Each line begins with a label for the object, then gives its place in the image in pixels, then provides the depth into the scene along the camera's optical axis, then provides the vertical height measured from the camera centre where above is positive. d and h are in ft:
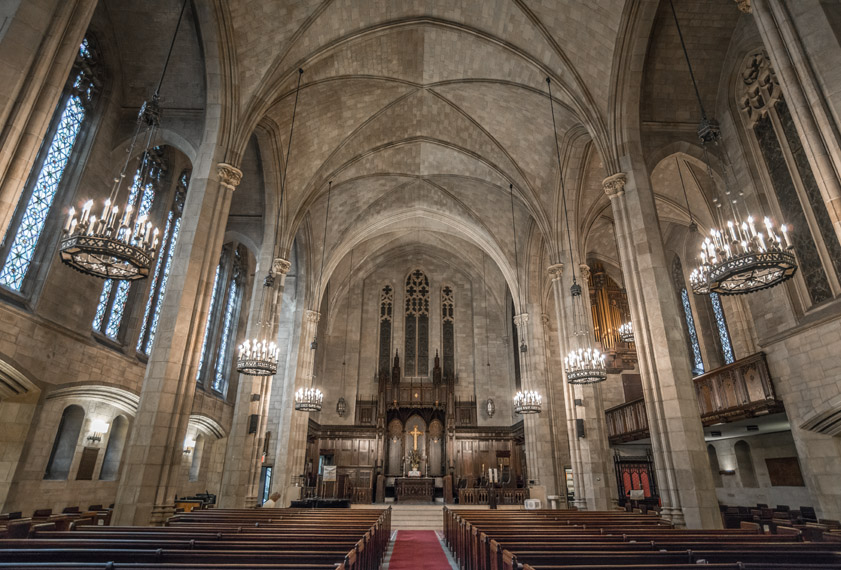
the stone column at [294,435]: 60.31 +5.07
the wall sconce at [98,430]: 43.01 +3.83
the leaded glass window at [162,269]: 48.44 +20.70
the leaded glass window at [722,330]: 56.54 +17.34
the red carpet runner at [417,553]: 28.32 -5.07
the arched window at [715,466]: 56.75 +1.55
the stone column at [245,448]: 42.91 +2.36
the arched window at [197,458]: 63.19 +2.09
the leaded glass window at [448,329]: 92.27 +28.20
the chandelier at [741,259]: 21.61 +9.81
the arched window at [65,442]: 39.93 +2.53
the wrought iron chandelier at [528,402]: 56.03 +8.68
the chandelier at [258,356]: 37.19 +9.00
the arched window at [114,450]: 45.32 +2.19
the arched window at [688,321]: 61.16 +19.90
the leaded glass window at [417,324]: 93.04 +29.18
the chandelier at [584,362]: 39.52 +9.44
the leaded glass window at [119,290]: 41.96 +15.98
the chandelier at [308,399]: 55.91 +8.63
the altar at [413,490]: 73.82 -2.01
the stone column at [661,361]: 27.91 +7.32
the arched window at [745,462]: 52.26 +1.88
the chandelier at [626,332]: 65.46 +19.25
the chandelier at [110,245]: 20.47 +9.58
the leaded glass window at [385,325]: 93.04 +28.90
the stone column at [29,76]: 17.84 +14.95
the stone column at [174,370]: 26.68 +6.08
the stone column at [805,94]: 18.43 +15.31
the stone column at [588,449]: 44.50 +2.71
